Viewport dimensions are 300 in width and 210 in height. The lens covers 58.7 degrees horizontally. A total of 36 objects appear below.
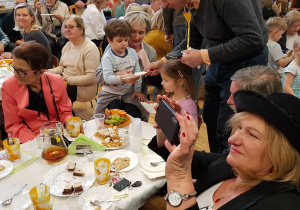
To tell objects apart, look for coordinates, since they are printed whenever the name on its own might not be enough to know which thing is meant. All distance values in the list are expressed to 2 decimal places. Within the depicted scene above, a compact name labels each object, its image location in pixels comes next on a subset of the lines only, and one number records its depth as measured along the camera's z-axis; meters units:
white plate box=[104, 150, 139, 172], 1.61
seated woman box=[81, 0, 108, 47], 5.09
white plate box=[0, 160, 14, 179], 1.51
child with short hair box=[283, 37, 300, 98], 2.82
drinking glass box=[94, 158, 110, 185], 1.43
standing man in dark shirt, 1.72
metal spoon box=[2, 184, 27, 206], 1.31
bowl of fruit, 2.03
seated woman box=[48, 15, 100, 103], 3.23
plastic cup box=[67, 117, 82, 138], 1.87
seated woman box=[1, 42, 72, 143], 2.03
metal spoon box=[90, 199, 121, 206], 1.31
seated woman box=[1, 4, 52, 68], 3.70
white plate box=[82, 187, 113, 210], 1.30
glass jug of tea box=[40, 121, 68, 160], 1.62
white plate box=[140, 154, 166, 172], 1.54
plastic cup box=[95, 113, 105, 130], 1.96
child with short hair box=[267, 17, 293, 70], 3.85
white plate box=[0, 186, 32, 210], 1.30
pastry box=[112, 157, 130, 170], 1.56
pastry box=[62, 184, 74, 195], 1.37
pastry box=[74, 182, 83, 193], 1.39
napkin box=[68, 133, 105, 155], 1.65
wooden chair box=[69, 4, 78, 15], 5.77
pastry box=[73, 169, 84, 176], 1.50
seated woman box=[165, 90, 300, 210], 0.96
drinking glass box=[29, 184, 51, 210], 1.25
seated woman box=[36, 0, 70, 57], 5.39
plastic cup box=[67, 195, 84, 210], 1.28
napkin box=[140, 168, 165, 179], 1.49
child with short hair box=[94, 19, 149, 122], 2.71
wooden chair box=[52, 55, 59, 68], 3.63
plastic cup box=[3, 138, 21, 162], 1.62
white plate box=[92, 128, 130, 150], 1.79
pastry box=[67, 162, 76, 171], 1.54
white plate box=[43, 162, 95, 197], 1.42
